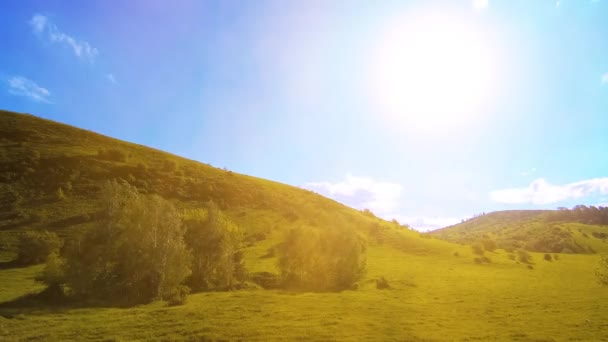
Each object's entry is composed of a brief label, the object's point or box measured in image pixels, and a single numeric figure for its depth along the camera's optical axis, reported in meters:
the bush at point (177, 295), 39.75
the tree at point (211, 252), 50.78
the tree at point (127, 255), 40.44
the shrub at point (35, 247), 51.03
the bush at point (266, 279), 55.28
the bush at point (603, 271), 46.47
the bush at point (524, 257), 96.10
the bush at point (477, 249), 98.81
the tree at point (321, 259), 57.84
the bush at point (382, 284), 56.90
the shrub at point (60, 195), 71.31
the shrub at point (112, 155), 92.56
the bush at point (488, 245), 111.77
